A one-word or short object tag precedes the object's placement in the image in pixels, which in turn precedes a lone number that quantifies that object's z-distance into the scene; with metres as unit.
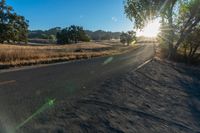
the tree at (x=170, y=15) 9.83
